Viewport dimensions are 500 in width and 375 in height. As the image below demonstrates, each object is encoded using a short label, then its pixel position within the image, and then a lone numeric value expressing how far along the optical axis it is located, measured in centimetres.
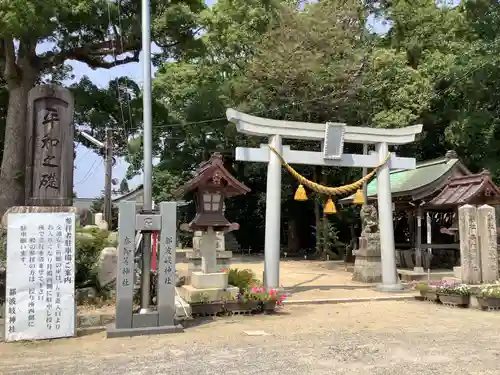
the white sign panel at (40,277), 716
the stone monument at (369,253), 1487
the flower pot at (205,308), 898
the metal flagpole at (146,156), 785
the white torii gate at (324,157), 1174
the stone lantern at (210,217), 958
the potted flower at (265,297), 945
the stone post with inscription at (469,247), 1160
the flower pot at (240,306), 923
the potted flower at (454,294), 1041
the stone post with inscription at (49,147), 1167
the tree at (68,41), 1543
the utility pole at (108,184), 2179
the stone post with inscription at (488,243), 1162
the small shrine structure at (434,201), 1414
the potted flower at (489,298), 991
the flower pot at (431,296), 1110
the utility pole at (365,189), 1636
